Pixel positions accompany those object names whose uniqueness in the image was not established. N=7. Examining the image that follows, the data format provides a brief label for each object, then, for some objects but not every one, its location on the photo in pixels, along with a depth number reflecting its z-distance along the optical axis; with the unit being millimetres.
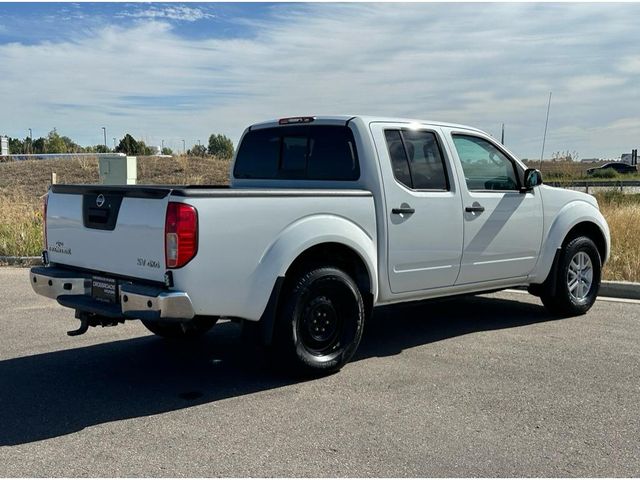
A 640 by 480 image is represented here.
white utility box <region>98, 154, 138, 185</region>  12948
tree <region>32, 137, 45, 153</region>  53638
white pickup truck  4645
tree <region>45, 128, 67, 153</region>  51594
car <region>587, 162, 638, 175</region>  49781
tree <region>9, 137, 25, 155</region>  44519
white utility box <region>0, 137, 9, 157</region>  36984
